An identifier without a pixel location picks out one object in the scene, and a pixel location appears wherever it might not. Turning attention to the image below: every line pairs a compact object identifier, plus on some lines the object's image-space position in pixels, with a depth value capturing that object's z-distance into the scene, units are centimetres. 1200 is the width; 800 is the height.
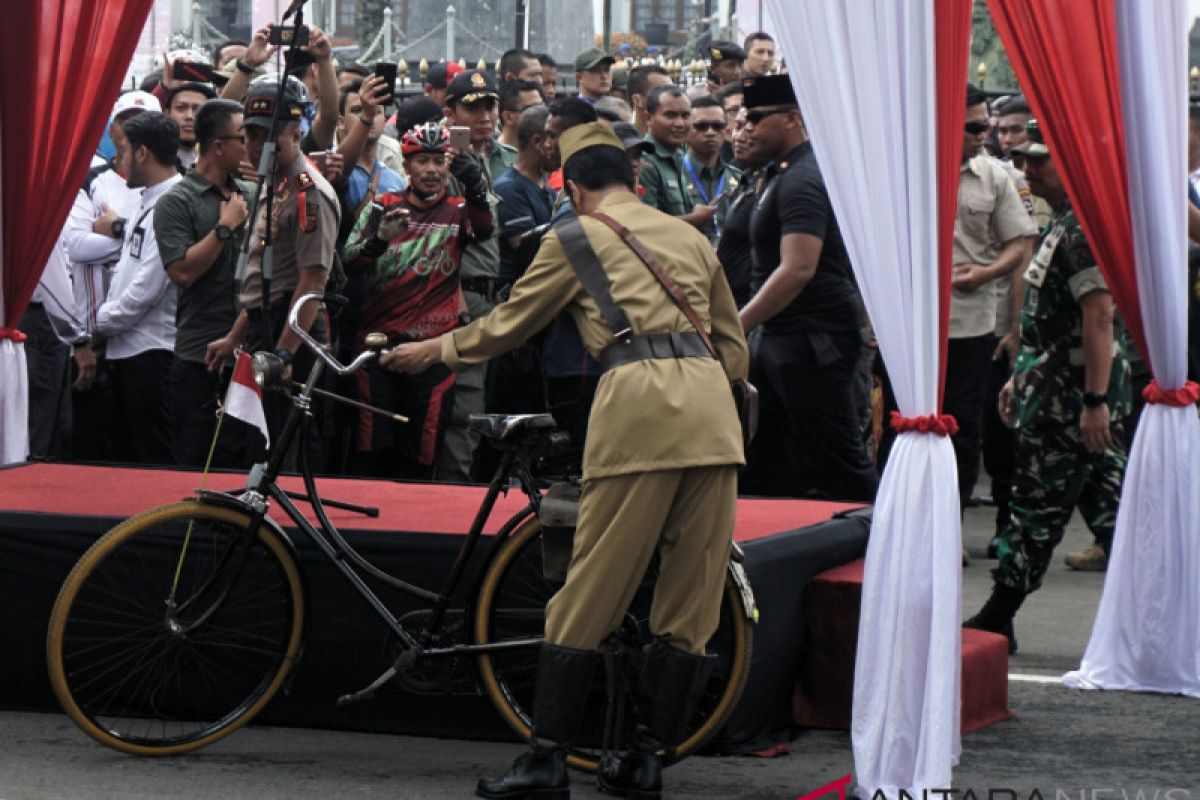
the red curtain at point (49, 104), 1295
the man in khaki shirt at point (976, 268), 1687
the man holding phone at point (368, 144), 1647
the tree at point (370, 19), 5491
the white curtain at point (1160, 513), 1196
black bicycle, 1006
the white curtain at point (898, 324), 986
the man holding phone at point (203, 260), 1481
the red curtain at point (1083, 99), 1151
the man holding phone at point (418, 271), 1549
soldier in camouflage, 1277
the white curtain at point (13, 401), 1315
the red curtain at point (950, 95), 991
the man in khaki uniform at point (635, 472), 945
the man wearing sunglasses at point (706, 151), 1822
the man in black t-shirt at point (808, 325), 1402
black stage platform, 1071
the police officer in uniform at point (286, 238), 1431
